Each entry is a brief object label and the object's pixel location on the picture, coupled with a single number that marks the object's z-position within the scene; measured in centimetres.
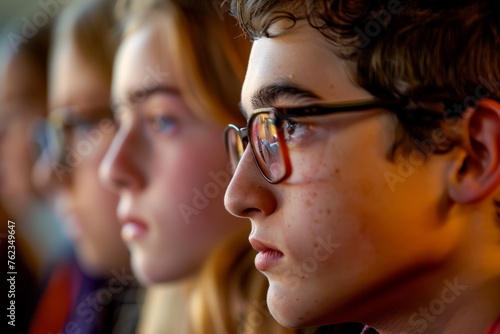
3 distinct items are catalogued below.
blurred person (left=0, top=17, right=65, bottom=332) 184
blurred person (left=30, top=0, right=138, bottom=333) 154
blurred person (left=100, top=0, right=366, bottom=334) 138
